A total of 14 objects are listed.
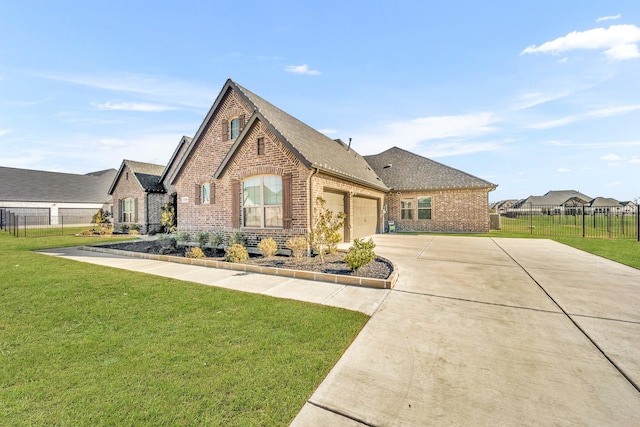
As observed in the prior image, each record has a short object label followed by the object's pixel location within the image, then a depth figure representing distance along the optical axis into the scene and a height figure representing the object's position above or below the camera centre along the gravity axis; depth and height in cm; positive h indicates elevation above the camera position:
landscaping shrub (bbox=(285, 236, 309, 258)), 838 -108
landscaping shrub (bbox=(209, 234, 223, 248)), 1080 -113
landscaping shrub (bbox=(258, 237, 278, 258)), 891 -120
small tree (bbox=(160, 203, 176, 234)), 1382 -24
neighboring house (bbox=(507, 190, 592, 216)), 5437 +305
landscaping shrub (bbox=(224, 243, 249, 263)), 832 -138
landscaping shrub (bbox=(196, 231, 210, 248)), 1125 -105
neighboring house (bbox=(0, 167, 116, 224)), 3019 +299
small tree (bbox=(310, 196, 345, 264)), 805 -71
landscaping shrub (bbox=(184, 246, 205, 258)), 908 -144
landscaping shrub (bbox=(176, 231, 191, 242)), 1191 -105
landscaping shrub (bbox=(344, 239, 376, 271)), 658 -115
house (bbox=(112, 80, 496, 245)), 954 +149
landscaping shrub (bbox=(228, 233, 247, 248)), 980 -100
